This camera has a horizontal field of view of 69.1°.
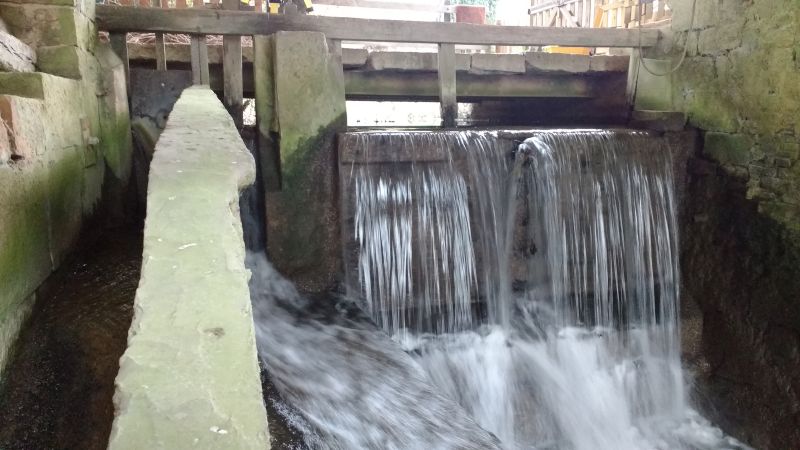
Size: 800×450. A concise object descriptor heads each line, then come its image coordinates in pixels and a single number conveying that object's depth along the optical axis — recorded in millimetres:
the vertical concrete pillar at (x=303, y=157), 4152
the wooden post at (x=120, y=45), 4223
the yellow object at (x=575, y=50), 8047
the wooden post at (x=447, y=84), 4883
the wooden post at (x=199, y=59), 4379
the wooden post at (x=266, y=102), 4234
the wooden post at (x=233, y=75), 4422
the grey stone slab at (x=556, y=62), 5477
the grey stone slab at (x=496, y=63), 5352
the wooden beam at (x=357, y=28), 4203
